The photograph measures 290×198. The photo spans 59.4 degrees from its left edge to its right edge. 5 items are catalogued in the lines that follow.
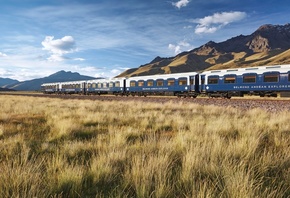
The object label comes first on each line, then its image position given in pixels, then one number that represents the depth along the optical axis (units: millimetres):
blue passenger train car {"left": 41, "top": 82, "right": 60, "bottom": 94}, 70350
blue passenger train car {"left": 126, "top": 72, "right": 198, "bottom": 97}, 31481
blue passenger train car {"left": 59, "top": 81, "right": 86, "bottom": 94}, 56281
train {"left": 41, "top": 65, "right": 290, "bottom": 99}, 23703
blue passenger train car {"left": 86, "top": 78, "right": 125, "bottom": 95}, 44156
